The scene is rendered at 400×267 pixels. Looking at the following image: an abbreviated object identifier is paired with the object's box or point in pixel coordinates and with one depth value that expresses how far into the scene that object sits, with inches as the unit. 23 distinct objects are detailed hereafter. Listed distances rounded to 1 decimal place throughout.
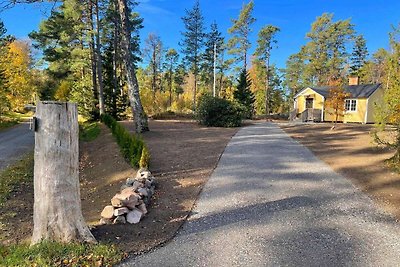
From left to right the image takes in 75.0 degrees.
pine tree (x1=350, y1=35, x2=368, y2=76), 1529.8
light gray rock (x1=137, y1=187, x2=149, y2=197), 172.4
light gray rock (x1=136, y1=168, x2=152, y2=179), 207.2
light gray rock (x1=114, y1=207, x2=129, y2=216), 143.9
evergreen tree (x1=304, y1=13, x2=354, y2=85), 1327.5
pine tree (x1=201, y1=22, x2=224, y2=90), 1381.6
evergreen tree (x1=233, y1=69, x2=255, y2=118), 1024.2
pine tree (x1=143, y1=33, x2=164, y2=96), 1517.3
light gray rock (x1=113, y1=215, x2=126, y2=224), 142.4
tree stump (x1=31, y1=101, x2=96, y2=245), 116.4
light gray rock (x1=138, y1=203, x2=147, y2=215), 155.3
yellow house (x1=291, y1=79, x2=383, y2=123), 930.7
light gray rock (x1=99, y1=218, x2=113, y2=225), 142.8
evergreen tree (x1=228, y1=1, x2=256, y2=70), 1265.3
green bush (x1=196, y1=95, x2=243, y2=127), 716.7
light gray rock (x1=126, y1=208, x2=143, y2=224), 144.5
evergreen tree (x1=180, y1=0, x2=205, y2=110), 1314.0
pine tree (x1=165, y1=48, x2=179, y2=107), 1618.5
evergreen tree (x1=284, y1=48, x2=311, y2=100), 1589.6
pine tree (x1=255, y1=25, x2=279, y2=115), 1289.4
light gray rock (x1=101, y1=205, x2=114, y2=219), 144.0
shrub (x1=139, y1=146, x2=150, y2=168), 240.1
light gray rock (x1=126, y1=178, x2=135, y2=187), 191.2
